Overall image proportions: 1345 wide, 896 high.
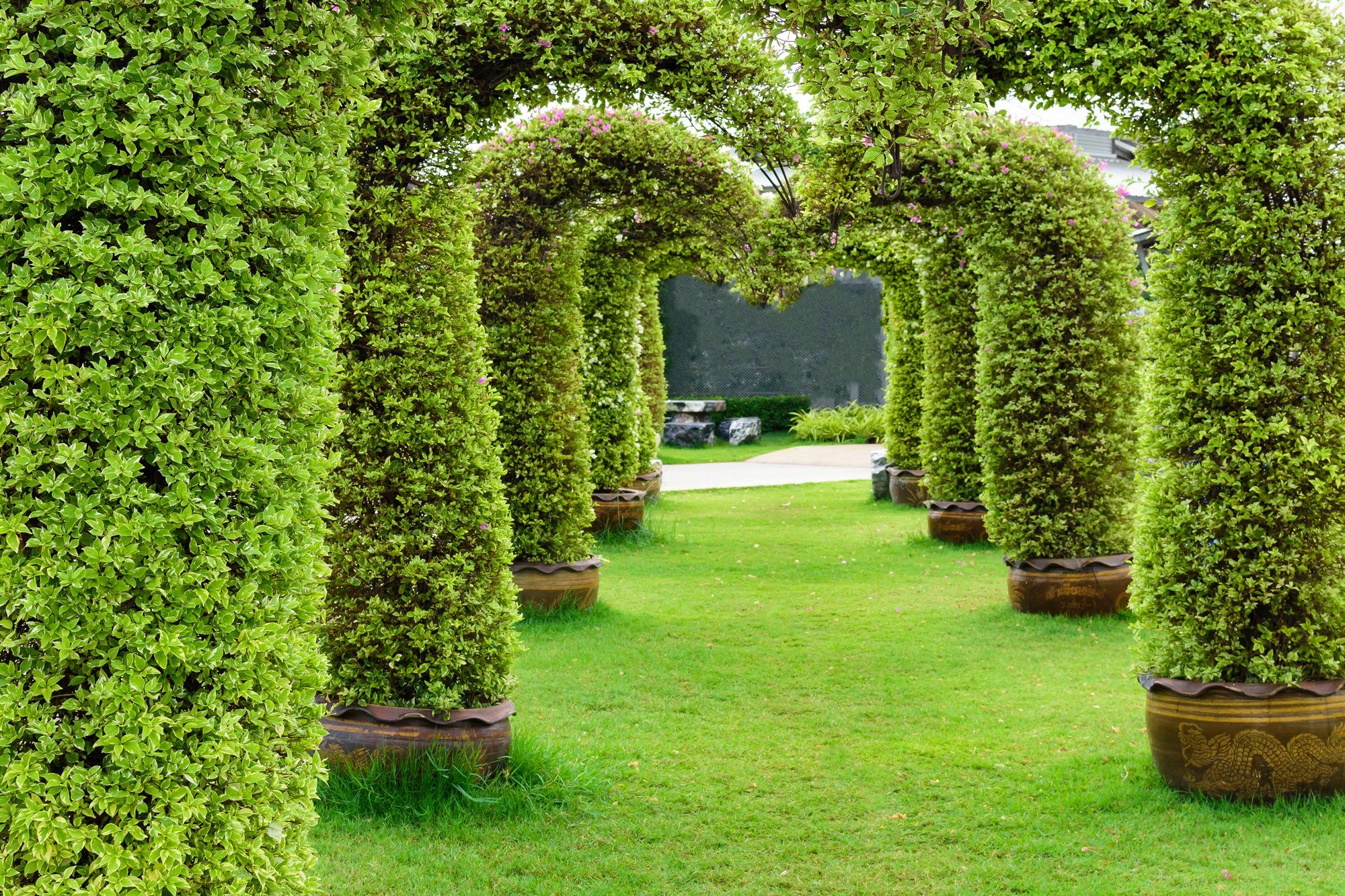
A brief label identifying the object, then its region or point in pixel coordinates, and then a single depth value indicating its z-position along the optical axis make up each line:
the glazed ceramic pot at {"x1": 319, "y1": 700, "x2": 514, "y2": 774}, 4.70
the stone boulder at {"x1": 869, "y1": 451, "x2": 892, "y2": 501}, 15.56
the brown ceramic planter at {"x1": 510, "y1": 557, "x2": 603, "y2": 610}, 8.50
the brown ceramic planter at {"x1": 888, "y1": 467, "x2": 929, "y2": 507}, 14.73
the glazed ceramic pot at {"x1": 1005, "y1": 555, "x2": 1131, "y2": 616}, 8.35
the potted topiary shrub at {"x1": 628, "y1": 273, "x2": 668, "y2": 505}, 14.61
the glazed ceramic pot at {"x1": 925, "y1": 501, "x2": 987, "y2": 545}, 11.83
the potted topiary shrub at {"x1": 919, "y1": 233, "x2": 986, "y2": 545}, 11.33
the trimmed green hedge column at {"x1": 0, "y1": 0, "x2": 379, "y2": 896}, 2.27
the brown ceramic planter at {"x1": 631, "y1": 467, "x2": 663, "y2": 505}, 14.70
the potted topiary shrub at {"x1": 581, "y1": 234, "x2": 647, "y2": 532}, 12.66
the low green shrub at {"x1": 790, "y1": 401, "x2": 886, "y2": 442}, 25.72
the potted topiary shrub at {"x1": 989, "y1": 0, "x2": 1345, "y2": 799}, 4.36
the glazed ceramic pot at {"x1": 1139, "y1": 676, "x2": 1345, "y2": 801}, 4.47
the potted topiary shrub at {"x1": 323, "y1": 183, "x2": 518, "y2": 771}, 4.75
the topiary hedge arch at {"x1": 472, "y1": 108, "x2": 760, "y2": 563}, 8.07
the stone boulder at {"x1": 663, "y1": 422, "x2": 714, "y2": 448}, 25.16
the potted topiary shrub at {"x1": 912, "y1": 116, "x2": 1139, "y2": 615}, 8.08
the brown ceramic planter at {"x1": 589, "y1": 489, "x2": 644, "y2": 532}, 12.63
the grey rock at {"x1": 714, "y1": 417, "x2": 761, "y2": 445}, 25.89
